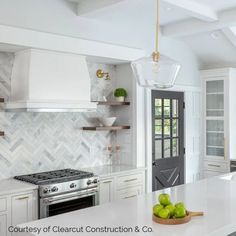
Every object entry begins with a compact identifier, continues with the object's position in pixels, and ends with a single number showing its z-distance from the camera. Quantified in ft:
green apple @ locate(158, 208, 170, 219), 7.77
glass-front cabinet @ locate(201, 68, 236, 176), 19.89
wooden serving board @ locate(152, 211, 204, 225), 7.75
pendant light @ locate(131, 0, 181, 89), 8.12
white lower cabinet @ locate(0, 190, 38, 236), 11.44
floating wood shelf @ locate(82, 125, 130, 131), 15.55
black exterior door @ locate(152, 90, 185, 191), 18.26
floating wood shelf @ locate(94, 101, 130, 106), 15.80
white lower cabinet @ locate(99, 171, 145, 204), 14.69
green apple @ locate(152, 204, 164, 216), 7.91
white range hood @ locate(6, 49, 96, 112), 12.75
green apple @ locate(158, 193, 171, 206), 7.95
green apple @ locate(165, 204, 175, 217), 7.91
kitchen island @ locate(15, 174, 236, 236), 7.41
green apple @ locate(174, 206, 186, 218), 7.81
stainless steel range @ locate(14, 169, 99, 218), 12.32
